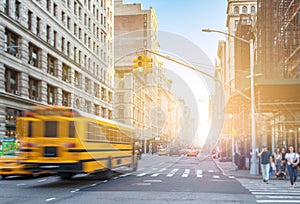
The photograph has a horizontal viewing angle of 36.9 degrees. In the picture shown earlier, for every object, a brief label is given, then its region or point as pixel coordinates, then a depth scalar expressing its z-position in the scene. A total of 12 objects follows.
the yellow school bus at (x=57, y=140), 17.12
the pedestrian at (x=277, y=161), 23.98
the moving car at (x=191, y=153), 79.50
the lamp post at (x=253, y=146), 26.61
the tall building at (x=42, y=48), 35.56
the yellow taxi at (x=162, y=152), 82.94
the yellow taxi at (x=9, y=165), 21.55
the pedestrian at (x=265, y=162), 21.25
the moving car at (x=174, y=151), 77.50
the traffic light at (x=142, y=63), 17.58
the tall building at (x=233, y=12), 116.38
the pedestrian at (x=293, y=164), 18.70
